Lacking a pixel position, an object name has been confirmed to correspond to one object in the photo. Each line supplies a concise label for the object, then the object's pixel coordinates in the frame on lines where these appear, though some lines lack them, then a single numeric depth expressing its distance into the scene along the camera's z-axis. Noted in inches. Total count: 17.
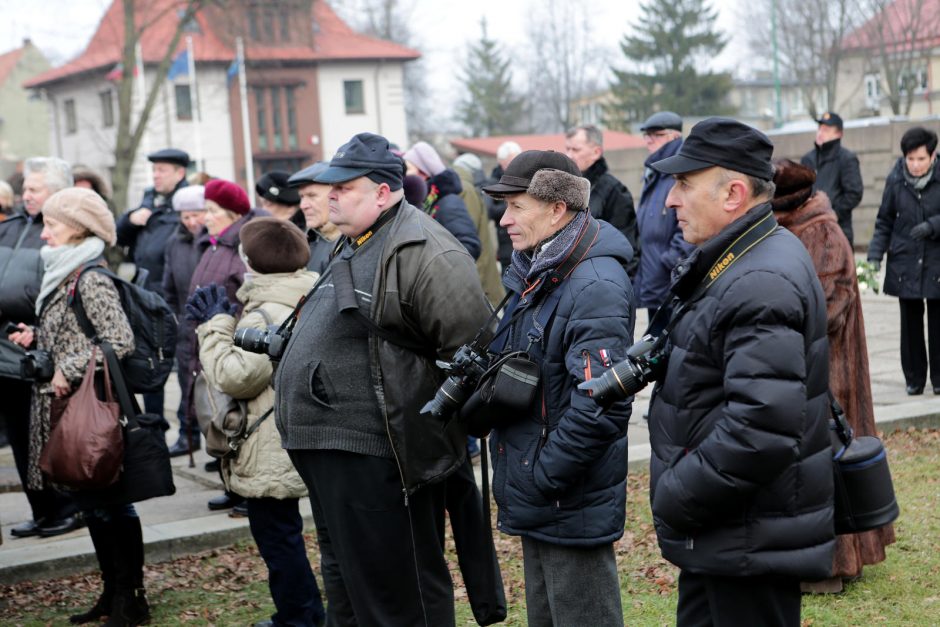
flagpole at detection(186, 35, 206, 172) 1605.6
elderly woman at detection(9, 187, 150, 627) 211.0
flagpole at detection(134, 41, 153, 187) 1492.4
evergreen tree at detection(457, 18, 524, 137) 3171.8
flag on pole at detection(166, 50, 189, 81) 1809.8
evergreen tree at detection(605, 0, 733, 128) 2477.9
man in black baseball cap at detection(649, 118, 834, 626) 119.7
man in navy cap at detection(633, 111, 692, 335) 317.7
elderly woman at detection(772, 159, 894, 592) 198.1
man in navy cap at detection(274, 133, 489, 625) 164.7
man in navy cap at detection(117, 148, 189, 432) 351.9
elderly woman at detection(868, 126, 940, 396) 360.8
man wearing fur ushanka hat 147.2
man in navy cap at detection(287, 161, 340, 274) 199.9
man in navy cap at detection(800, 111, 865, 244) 458.0
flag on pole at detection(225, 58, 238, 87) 1759.4
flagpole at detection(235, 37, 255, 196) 1863.9
